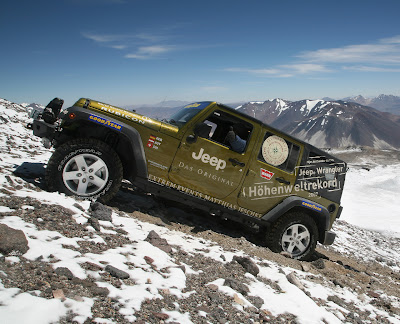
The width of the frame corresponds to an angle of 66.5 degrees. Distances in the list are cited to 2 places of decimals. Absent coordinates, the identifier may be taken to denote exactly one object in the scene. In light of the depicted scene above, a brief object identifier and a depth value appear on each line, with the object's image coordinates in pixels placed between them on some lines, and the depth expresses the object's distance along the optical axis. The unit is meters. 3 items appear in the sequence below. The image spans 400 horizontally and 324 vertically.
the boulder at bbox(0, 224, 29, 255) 2.73
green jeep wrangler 4.61
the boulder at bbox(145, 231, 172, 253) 3.94
